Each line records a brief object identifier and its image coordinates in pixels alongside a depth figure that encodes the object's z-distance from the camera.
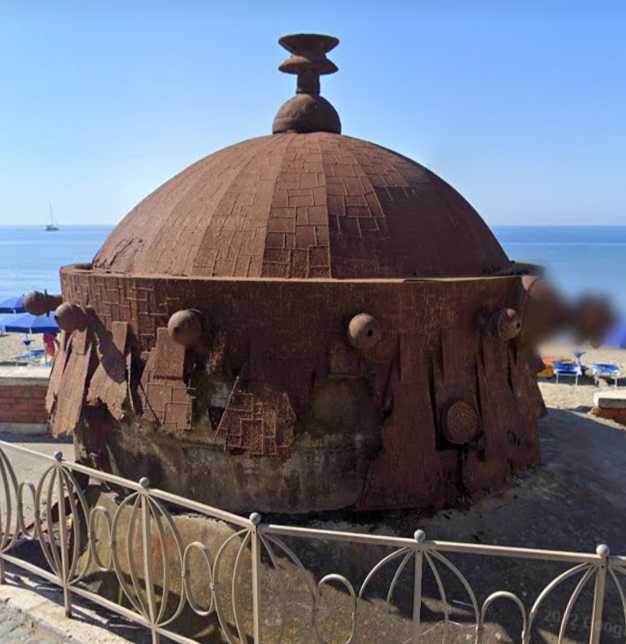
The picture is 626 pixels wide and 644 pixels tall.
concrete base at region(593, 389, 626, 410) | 7.43
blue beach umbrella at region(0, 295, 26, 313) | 17.91
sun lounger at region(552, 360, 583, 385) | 14.59
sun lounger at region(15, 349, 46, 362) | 17.18
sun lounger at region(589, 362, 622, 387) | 15.04
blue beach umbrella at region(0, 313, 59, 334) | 14.73
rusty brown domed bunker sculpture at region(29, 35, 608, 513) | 3.99
